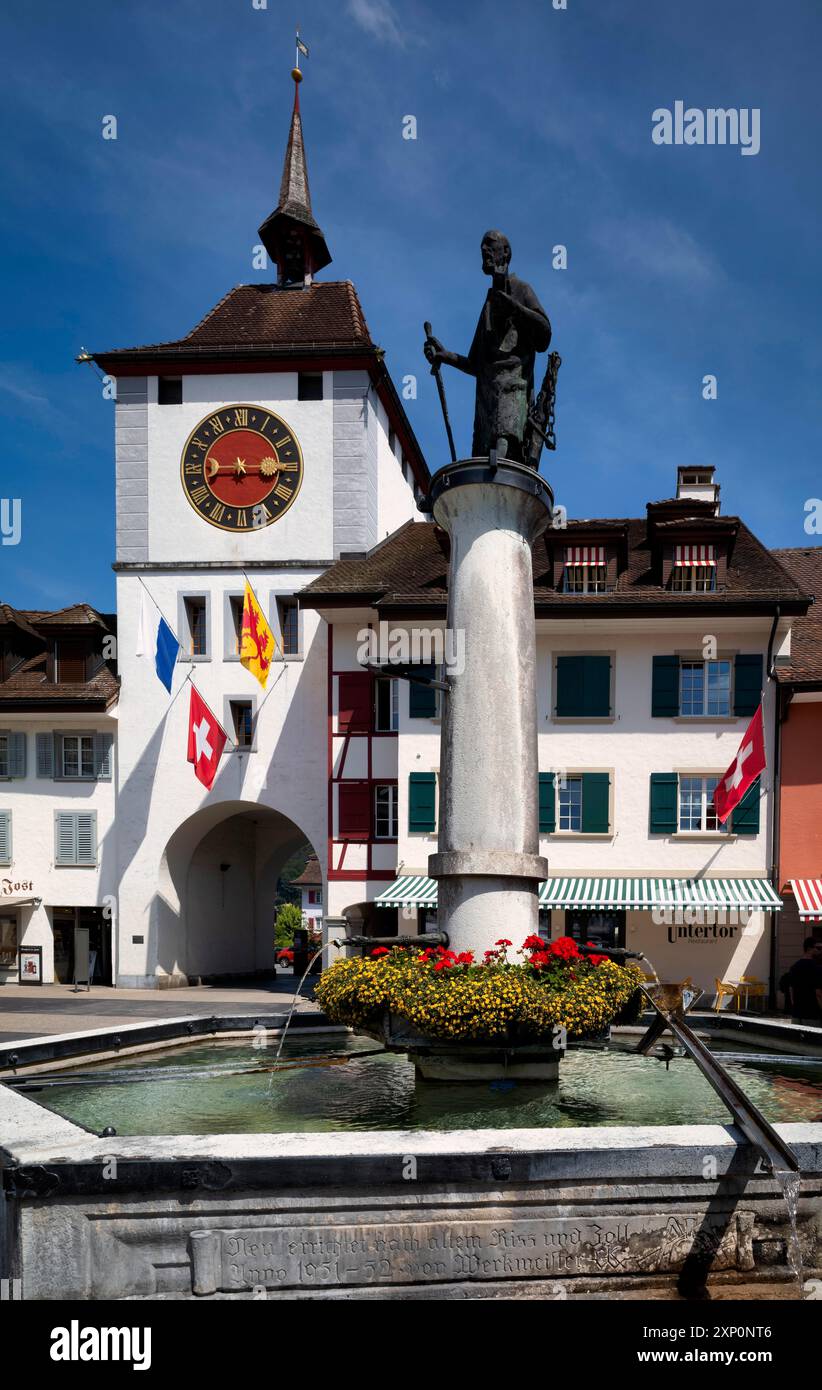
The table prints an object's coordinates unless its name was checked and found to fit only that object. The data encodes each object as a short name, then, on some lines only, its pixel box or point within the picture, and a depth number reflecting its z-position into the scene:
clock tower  30.34
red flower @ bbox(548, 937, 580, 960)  9.17
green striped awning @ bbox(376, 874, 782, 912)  24.34
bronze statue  10.74
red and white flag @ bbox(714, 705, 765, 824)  23.08
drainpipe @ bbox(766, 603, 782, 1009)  25.30
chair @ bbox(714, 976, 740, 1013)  23.27
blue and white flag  28.33
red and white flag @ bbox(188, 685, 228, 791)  28.56
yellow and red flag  28.22
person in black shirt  16.27
